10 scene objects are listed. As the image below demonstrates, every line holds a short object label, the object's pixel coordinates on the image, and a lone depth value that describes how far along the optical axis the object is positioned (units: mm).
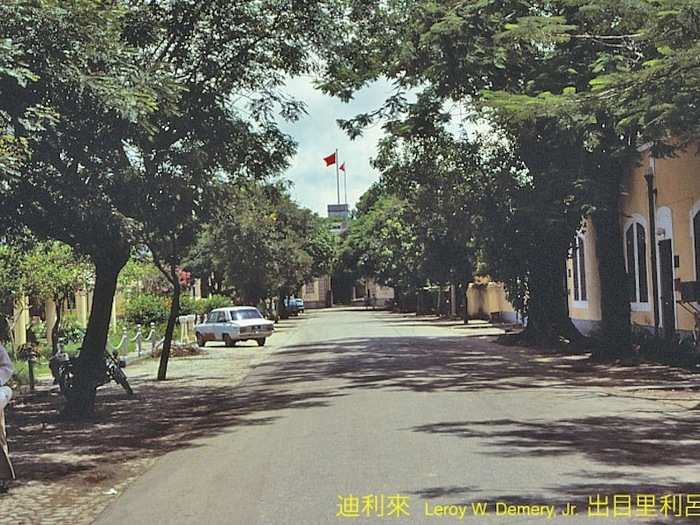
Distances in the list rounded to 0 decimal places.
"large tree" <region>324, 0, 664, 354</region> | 13480
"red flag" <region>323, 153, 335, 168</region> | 85412
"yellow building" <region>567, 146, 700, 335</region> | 22484
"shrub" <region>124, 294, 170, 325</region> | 39094
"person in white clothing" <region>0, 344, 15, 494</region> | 8141
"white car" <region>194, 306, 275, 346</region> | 35406
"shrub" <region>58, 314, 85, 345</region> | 30597
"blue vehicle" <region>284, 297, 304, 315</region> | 80312
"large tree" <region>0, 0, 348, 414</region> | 10930
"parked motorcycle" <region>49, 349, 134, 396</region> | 15055
